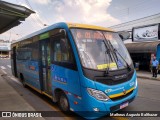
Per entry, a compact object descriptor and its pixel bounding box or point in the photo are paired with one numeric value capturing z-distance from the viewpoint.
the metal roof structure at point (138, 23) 12.61
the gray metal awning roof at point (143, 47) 11.73
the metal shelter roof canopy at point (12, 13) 4.44
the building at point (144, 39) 12.10
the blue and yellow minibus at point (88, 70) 2.97
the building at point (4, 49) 47.57
